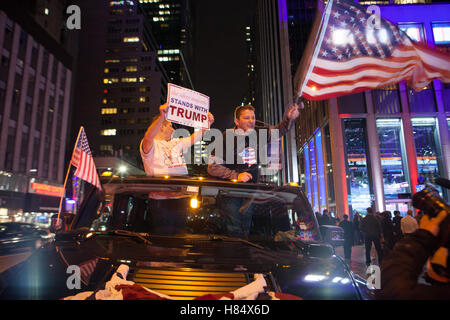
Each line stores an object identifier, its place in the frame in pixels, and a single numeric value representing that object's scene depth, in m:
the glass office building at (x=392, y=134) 21.33
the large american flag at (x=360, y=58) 5.56
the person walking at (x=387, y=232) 10.94
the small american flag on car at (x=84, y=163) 3.55
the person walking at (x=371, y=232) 10.78
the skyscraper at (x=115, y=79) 91.69
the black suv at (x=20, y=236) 12.45
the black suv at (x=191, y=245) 1.93
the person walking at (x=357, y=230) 16.05
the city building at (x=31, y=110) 33.22
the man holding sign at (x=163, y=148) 3.42
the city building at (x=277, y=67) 44.53
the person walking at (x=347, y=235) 12.30
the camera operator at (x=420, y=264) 1.40
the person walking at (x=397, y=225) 11.83
